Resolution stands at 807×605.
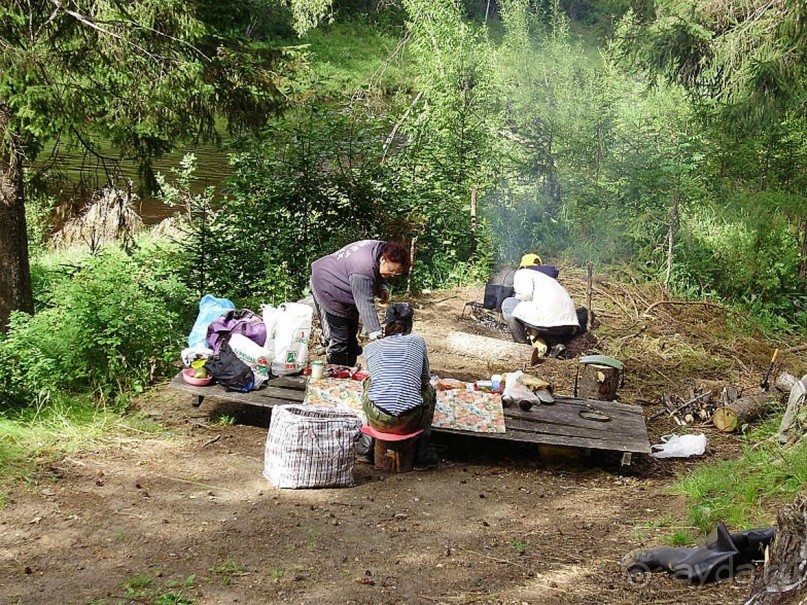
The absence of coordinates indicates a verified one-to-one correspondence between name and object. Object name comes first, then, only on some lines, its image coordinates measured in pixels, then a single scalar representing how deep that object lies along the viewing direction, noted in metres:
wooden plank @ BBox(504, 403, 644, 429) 6.39
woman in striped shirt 5.66
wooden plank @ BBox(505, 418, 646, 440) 6.20
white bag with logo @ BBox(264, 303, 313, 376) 6.79
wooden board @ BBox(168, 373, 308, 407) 6.40
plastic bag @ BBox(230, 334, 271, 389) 6.71
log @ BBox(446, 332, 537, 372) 8.90
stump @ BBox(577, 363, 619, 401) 7.51
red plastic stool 5.79
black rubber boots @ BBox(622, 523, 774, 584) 3.89
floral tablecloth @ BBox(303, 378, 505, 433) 6.17
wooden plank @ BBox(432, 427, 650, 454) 5.96
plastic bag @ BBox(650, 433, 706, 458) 6.59
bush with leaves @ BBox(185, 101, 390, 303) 9.77
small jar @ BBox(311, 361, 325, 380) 6.61
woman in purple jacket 6.25
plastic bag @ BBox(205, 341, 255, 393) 6.52
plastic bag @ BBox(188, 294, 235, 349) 7.17
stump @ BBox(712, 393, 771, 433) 7.10
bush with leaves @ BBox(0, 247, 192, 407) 6.87
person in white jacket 9.12
